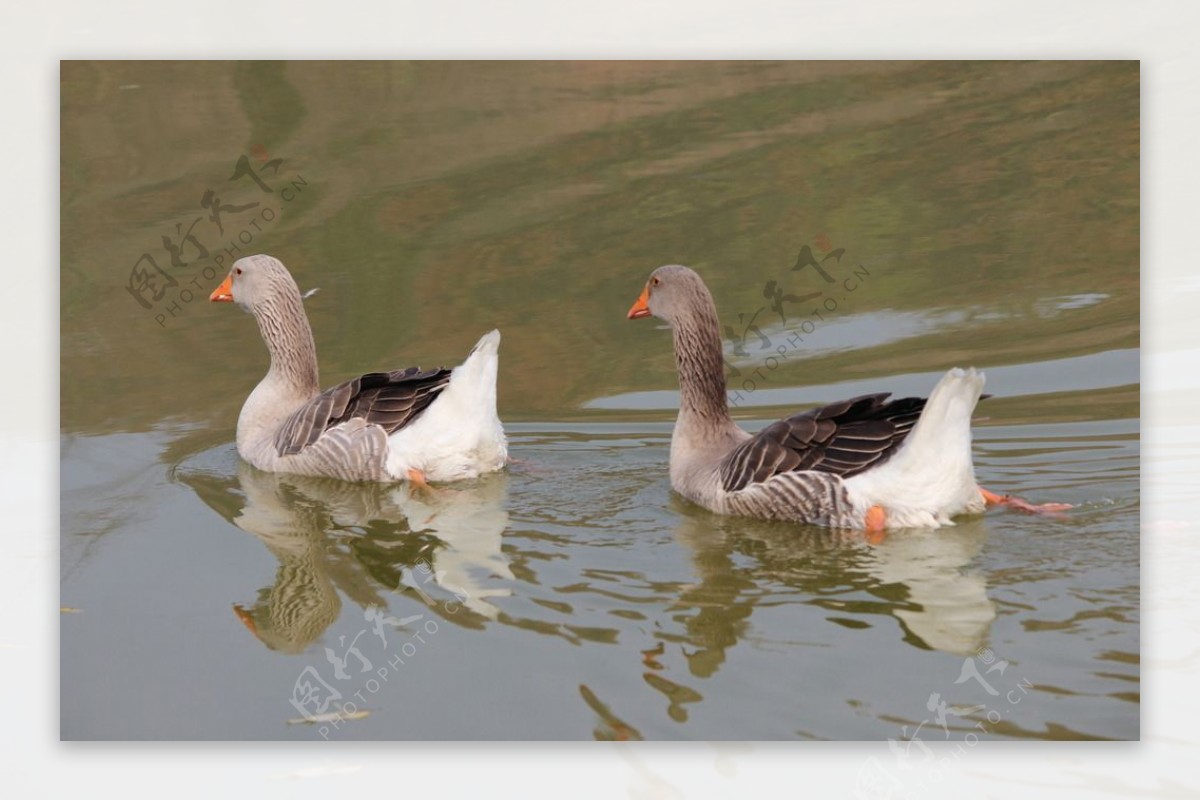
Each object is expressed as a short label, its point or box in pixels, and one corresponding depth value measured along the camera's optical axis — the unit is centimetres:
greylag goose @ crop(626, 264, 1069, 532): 1587
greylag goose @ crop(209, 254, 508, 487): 1870
